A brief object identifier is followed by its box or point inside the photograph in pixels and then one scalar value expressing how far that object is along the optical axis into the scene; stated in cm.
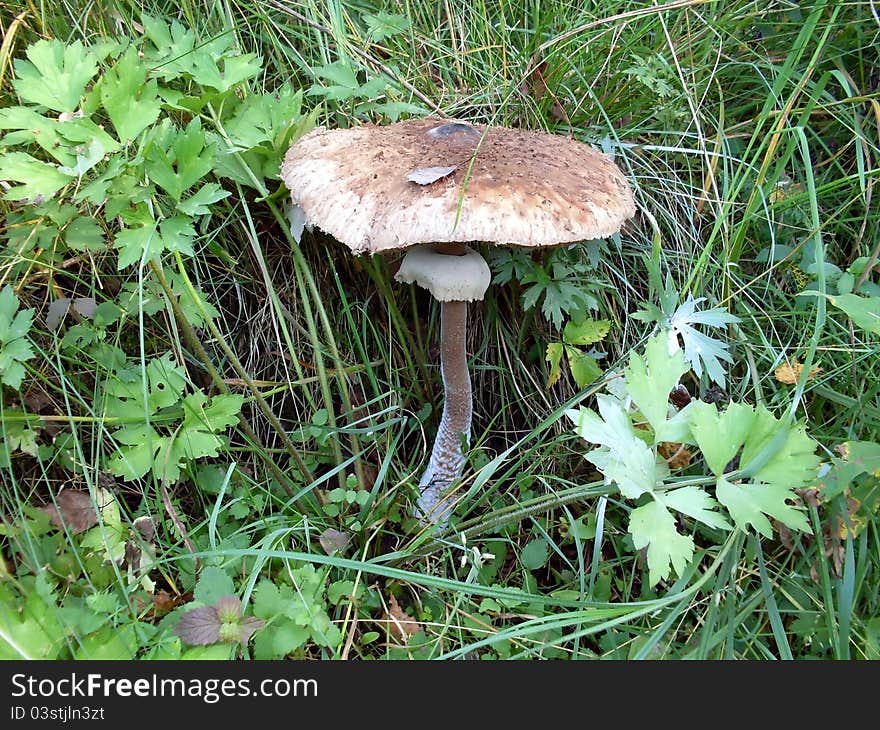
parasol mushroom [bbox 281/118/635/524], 40
